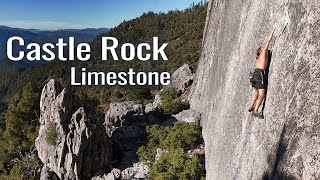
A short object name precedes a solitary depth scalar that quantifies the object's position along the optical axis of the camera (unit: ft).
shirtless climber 23.53
